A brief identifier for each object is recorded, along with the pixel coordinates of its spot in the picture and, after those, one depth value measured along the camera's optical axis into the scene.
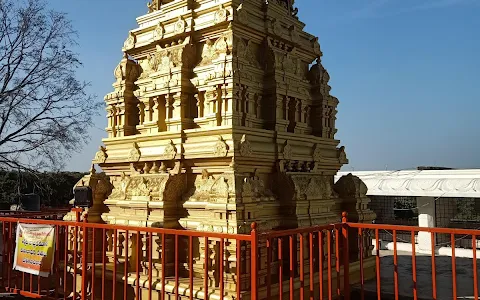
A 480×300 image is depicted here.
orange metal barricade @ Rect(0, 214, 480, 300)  4.07
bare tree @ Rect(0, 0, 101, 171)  14.20
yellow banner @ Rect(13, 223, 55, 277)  5.23
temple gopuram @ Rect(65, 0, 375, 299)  6.28
